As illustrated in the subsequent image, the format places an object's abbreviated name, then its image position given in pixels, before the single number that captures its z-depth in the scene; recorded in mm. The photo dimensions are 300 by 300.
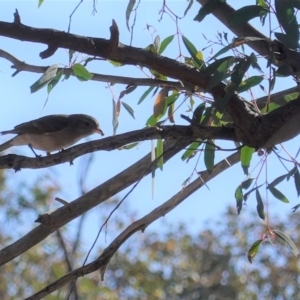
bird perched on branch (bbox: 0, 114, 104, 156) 9789
